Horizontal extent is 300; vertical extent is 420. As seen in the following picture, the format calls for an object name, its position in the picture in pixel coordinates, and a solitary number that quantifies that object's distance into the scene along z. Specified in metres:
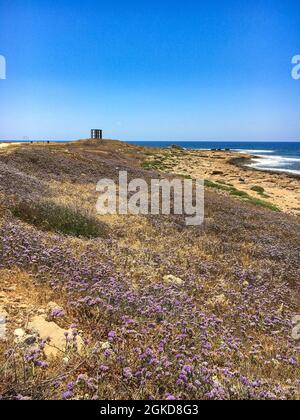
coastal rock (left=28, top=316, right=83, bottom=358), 4.35
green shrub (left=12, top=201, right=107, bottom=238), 9.61
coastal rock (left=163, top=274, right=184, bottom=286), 7.20
